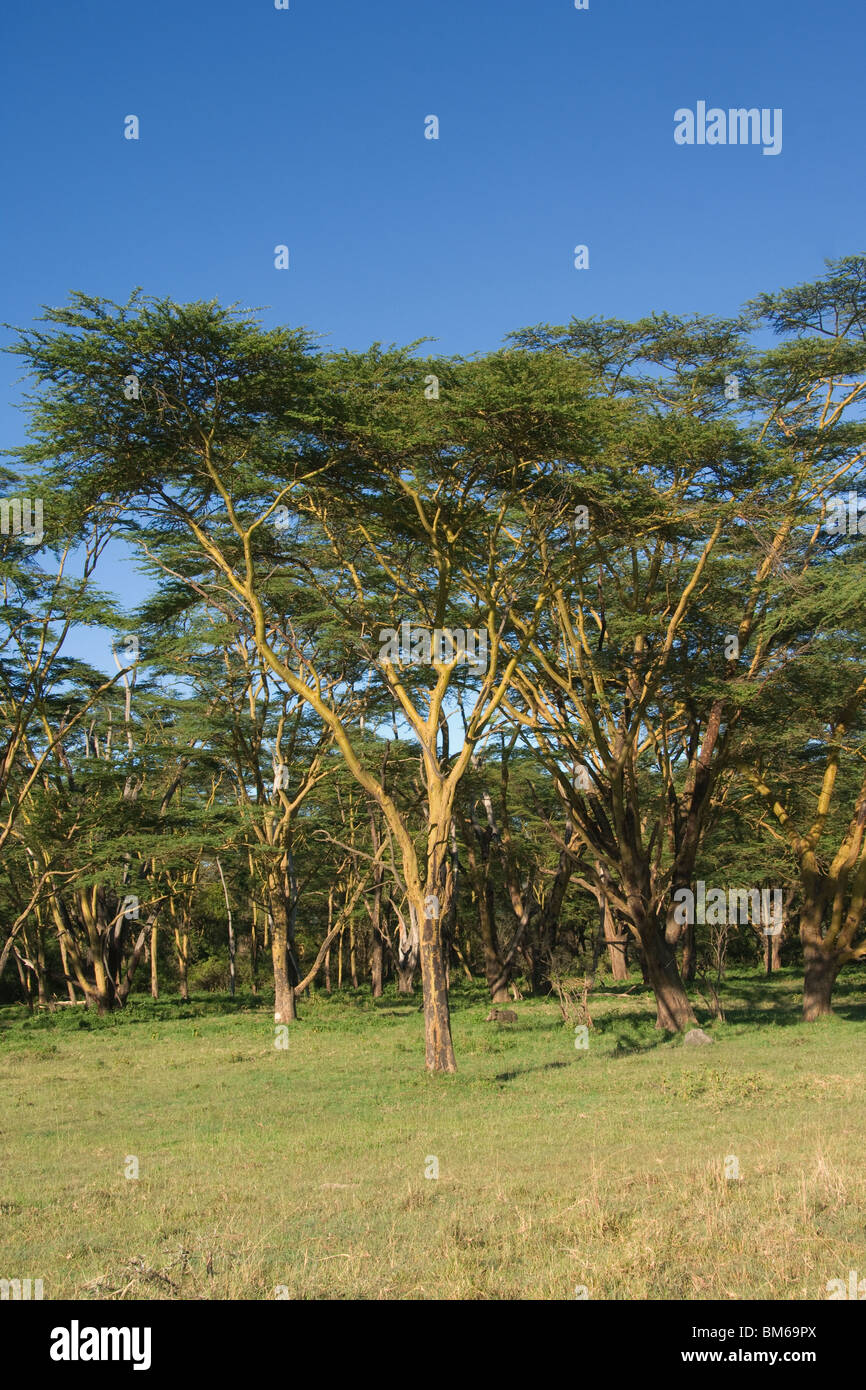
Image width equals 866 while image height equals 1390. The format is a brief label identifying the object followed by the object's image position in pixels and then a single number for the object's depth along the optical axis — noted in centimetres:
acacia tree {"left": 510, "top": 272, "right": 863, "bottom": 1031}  1398
